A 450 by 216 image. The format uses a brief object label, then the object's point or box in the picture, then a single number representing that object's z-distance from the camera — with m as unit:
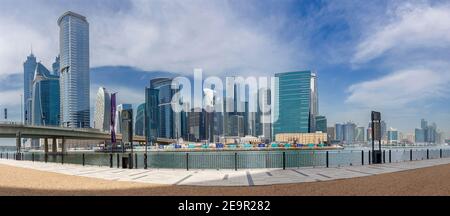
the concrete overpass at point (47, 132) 61.56
